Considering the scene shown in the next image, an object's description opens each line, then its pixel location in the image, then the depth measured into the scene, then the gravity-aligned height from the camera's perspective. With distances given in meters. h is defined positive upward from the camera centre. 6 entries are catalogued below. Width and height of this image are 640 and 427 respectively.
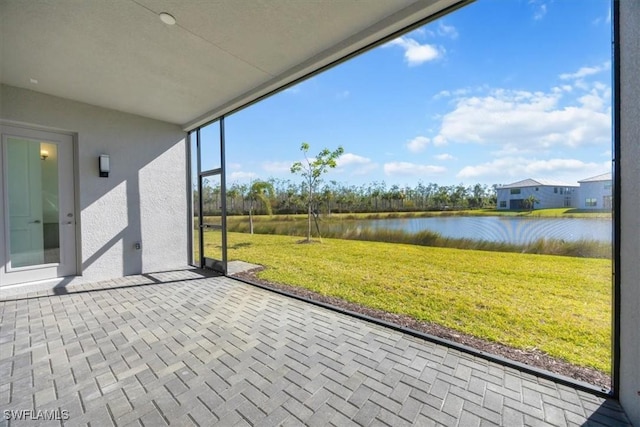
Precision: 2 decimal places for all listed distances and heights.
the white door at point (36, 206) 3.59 +0.13
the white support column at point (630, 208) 1.43 -0.01
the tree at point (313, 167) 7.41 +1.31
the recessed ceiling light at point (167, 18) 2.25 +1.74
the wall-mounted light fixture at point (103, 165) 4.20 +0.80
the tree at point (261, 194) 8.74 +0.59
